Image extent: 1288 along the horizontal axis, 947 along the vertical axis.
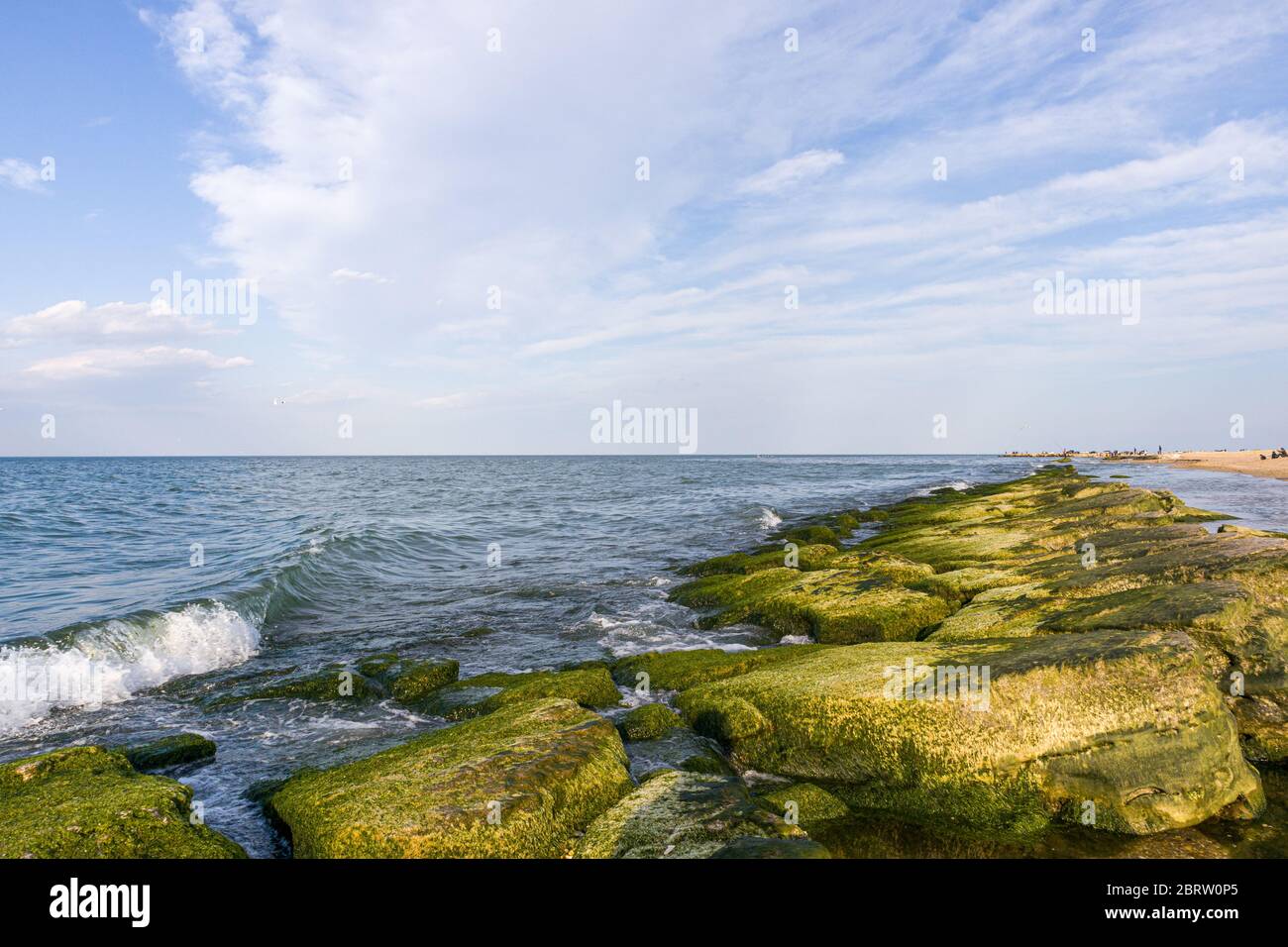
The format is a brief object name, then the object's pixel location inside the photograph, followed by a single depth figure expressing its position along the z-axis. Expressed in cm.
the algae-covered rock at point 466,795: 712
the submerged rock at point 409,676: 1388
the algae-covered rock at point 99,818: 704
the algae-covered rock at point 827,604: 1505
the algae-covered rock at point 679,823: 680
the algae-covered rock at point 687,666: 1330
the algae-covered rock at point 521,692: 1251
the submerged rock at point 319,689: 1382
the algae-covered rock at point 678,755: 954
